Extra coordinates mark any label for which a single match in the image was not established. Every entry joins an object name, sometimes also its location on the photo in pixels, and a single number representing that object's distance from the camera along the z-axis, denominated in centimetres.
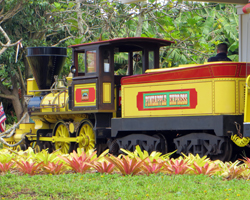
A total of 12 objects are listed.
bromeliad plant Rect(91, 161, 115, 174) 1214
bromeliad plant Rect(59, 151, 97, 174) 1263
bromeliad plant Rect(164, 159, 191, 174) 1186
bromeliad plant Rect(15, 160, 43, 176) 1266
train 1445
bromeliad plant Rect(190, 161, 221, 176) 1167
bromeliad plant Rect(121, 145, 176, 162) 1326
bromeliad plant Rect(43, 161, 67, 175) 1256
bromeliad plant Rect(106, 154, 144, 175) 1186
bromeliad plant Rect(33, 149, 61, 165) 1317
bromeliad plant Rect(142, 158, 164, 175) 1194
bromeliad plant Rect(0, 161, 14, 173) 1324
